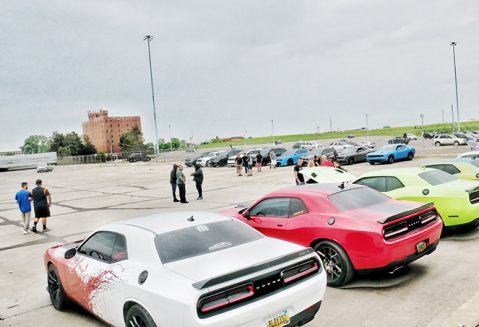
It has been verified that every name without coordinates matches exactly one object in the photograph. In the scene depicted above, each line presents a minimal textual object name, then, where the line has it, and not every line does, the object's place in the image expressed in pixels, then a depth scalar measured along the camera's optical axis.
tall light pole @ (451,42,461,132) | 60.08
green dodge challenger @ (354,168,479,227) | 7.73
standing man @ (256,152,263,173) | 29.44
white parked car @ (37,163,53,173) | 63.62
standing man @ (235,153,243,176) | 28.15
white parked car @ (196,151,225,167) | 41.66
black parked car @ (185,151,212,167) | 44.53
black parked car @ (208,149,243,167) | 40.38
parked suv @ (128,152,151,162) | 70.89
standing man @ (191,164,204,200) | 17.86
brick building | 187.00
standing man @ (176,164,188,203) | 17.02
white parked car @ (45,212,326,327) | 3.54
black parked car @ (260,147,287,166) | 35.88
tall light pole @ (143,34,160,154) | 57.17
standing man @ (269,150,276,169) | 32.84
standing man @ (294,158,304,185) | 15.27
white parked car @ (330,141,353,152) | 55.34
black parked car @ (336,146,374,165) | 31.54
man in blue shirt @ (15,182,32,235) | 12.35
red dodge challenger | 5.50
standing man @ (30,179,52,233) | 12.21
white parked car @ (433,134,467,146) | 47.64
